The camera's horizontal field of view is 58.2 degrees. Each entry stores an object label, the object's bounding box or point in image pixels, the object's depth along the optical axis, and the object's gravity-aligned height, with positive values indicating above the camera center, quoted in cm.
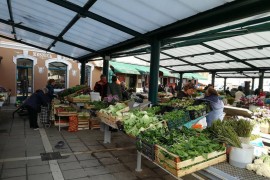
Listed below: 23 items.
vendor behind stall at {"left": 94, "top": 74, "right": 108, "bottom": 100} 985 -30
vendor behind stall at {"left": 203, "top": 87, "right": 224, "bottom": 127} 652 -59
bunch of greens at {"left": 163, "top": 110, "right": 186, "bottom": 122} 506 -72
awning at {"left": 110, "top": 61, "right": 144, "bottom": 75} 2212 +120
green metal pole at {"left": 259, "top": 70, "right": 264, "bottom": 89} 1464 +43
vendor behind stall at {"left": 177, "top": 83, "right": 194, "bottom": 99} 771 -30
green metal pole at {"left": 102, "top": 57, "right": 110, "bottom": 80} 1181 +68
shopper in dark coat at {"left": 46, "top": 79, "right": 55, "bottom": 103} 1091 -41
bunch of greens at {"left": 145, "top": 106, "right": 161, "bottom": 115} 599 -72
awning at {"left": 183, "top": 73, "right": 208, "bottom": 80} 2975 +82
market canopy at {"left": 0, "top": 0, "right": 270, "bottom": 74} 483 +151
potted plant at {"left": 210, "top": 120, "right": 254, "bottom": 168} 314 -84
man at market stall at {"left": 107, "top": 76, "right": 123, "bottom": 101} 900 -33
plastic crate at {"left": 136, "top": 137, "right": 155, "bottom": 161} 373 -109
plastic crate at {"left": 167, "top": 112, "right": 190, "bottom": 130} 491 -83
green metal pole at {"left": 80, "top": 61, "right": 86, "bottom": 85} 1596 +40
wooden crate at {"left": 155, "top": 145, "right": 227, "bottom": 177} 316 -108
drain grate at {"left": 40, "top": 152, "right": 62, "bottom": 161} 568 -188
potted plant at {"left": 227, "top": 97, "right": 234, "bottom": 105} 1423 -101
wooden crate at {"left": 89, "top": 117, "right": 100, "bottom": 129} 918 -166
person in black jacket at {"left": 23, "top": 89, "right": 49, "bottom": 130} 882 -98
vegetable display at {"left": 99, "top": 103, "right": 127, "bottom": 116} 612 -81
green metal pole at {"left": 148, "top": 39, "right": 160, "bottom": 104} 692 +30
